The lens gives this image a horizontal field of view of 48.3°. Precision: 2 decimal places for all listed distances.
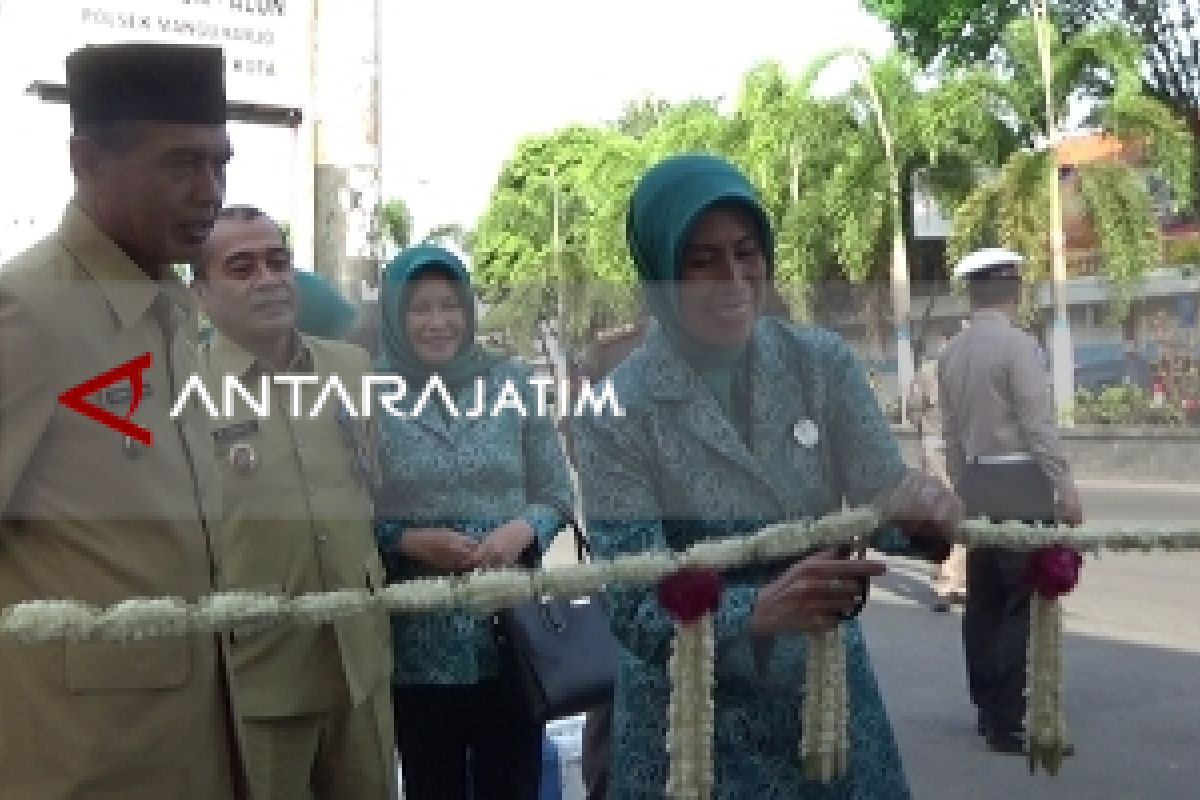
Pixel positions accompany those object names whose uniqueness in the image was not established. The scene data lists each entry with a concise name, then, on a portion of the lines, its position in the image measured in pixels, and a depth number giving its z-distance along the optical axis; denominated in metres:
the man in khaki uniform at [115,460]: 1.49
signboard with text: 2.86
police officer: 2.85
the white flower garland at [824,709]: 1.57
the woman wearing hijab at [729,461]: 1.58
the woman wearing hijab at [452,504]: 2.42
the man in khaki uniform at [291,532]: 2.12
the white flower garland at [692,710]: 1.52
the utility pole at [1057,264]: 3.18
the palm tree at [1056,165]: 12.16
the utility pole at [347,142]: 3.08
